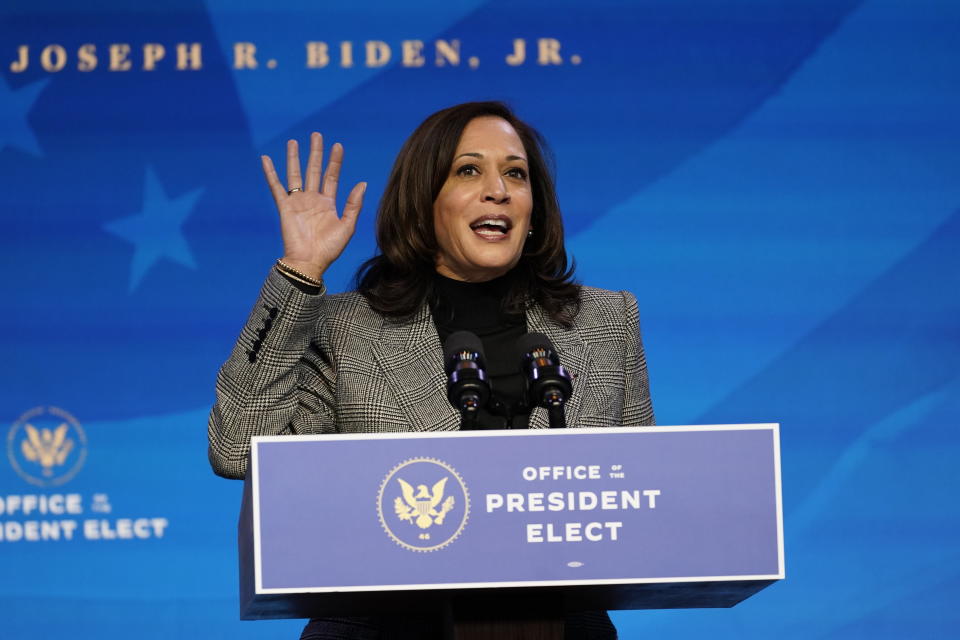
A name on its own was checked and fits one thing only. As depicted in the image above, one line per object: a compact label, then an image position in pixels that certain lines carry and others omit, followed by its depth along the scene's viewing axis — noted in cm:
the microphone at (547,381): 852
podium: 832
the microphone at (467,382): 849
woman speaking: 886
